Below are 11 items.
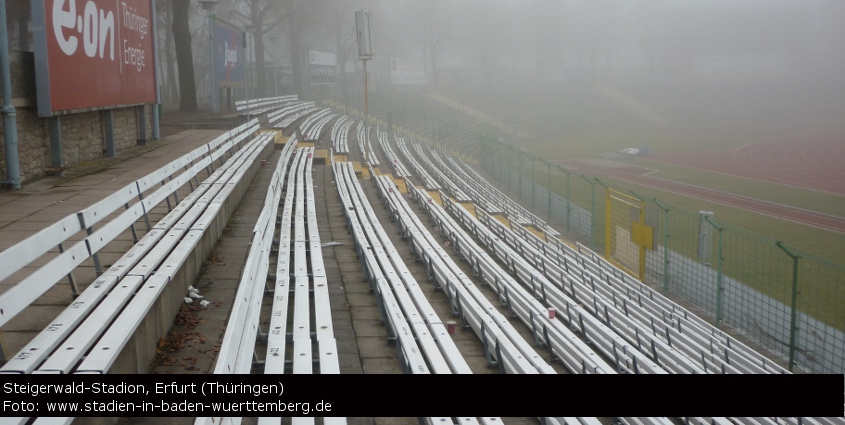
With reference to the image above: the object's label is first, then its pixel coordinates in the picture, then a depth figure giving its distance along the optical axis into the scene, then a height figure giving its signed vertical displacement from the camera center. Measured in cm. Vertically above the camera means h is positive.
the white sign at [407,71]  4956 +228
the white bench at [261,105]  2238 +13
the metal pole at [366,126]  2164 -60
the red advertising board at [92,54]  991 +88
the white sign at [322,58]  3950 +264
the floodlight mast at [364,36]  2059 +191
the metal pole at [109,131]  1309 -33
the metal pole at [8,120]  904 -8
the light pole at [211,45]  2038 +185
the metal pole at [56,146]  1061 -46
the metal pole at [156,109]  1531 +4
